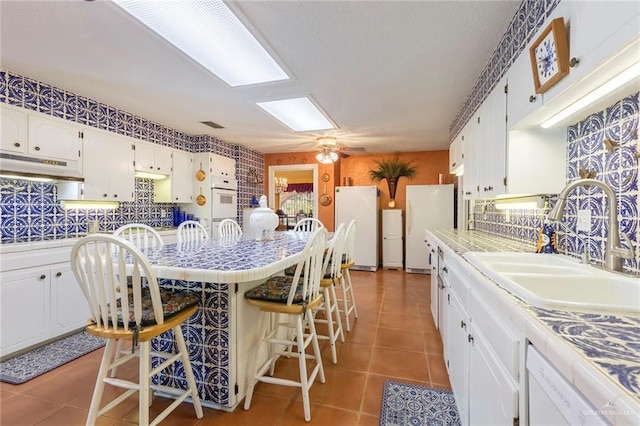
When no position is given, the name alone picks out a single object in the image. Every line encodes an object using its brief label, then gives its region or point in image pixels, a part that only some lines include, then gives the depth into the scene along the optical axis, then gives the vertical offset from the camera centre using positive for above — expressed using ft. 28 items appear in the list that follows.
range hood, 7.79 +1.27
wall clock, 3.55 +2.06
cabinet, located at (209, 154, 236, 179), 15.35 +2.53
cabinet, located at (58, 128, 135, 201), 9.78 +1.50
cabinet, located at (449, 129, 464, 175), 10.29 +2.26
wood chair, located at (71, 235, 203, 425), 4.18 -1.64
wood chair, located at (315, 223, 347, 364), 7.28 -1.80
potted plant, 18.13 +2.46
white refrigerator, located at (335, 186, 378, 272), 17.89 -0.50
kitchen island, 5.42 -2.33
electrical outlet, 4.47 -0.15
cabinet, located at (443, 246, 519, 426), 2.79 -1.79
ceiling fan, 14.76 +3.43
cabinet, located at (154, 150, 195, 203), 13.91 +1.38
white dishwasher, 1.72 -1.27
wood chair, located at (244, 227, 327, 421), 5.41 -1.79
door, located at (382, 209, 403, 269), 18.25 -1.66
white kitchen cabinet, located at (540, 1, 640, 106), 2.56 +1.78
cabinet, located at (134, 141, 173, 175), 12.12 +2.35
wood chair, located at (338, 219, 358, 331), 9.16 -1.62
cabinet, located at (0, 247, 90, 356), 7.45 -2.69
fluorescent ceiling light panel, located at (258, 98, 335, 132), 10.78 +4.06
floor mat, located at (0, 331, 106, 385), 6.74 -3.83
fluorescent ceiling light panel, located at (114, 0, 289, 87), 5.61 +4.00
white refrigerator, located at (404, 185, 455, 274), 16.89 -0.35
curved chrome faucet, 3.52 -0.15
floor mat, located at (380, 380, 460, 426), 5.25 -3.81
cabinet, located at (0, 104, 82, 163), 8.00 +2.29
